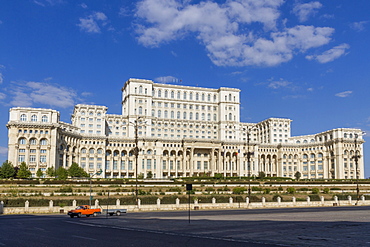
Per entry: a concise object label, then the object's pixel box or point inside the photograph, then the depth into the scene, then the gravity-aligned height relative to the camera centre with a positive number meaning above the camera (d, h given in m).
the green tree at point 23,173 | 100.12 -3.53
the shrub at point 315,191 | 83.41 -7.13
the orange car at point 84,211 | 42.56 -6.13
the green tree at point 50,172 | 109.16 -3.59
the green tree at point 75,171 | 113.82 -3.50
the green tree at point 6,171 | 100.69 -3.00
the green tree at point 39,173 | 108.75 -3.86
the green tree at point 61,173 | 100.54 -3.86
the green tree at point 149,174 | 132.48 -5.27
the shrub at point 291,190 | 82.19 -6.82
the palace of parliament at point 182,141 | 141.62 +7.49
